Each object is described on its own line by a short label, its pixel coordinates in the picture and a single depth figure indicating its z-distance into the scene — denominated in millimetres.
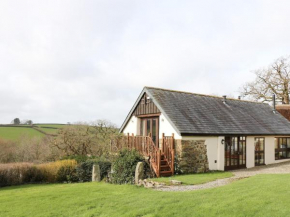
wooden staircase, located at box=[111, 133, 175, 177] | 13734
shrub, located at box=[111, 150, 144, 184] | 13758
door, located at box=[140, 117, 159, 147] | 16812
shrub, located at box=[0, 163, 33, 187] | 17281
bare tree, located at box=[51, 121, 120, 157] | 24172
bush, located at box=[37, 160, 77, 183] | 18141
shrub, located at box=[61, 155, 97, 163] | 19875
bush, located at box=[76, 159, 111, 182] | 16953
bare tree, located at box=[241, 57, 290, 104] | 37562
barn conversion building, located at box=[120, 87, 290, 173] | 14844
